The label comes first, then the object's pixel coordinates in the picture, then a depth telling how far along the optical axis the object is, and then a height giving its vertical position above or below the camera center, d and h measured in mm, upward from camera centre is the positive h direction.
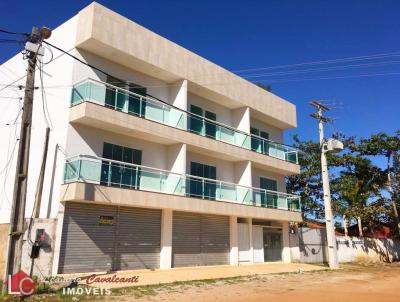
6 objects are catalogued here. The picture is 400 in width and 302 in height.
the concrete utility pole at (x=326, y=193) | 23136 +3530
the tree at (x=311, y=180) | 33906 +6270
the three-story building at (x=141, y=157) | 15500 +4464
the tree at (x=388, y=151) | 33500 +8589
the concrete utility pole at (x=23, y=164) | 10383 +2300
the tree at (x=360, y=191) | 31344 +5044
